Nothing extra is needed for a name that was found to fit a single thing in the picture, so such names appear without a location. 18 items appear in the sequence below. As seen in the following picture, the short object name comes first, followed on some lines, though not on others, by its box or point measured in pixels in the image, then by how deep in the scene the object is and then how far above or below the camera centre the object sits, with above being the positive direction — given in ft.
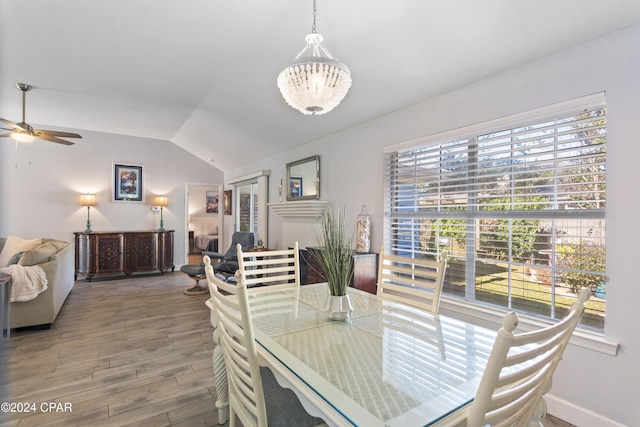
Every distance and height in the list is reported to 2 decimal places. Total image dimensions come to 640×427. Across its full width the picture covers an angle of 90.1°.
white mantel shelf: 13.66 +0.26
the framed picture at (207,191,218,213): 31.24 +1.45
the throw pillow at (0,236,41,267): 13.29 -1.35
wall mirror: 13.97 +1.68
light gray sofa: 10.48 -3.02
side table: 9.15 -2.85
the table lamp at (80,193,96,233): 19.07 +0.88
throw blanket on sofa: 10.11 -2.15
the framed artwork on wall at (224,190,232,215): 24.23 +0.98
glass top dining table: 2.92 -1.74
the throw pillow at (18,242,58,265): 10.78 -1.44
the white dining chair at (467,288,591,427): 2.27 -1.32
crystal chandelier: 5.17 +2.21
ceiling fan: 11.37 +3.12
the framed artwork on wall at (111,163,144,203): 20.56 +2.07
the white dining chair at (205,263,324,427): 3.60 -2.11
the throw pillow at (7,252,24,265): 11.56 -1.62
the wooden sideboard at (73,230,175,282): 18.63 -2.30
